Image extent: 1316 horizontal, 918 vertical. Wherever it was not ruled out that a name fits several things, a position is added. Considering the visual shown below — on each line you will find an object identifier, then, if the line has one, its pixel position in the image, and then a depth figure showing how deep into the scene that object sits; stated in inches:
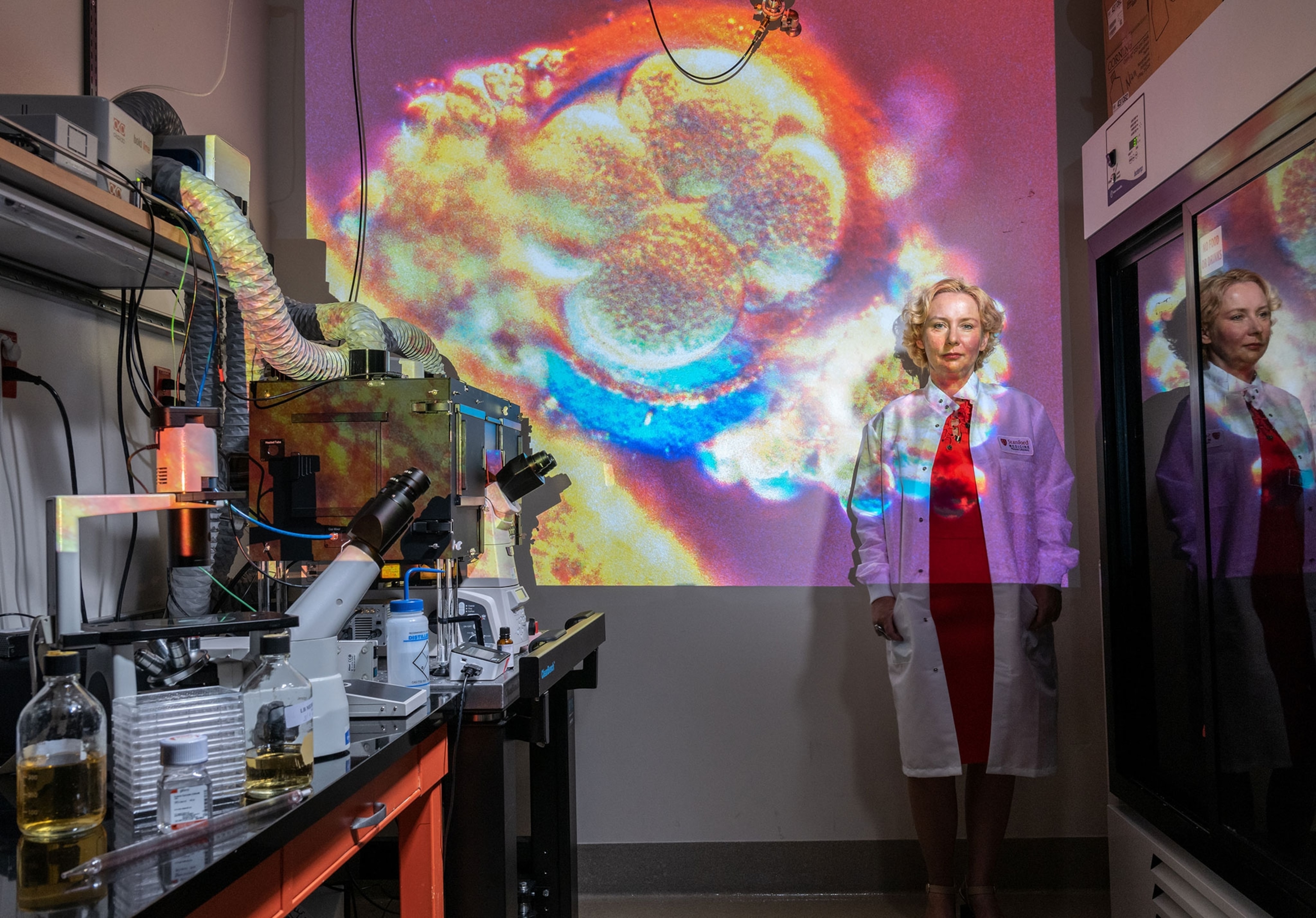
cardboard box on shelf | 84.7
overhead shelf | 52.4
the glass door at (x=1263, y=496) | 65.9
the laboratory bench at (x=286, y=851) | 32.4
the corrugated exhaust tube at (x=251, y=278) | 67.8
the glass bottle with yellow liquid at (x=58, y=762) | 38.2
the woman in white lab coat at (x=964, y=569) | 99.4
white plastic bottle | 63.2
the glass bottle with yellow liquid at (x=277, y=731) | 44.1
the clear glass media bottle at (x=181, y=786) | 38.3
